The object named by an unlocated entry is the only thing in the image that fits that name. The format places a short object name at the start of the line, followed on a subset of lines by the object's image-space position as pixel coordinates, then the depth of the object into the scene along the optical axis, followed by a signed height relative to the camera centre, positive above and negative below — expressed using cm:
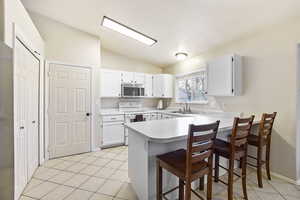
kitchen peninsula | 157 -60
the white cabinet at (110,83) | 412 +44
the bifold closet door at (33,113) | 234 -24
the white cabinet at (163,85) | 482 +45
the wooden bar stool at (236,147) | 174 -60
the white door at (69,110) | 329 -25
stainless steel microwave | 438 +27
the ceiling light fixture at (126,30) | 312 +152
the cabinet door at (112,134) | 381 -89
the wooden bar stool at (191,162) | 133 -62
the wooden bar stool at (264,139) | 211 -60
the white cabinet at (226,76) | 283 +47
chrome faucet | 427 -25
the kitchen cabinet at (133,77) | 440 +65
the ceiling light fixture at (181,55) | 360 +107
